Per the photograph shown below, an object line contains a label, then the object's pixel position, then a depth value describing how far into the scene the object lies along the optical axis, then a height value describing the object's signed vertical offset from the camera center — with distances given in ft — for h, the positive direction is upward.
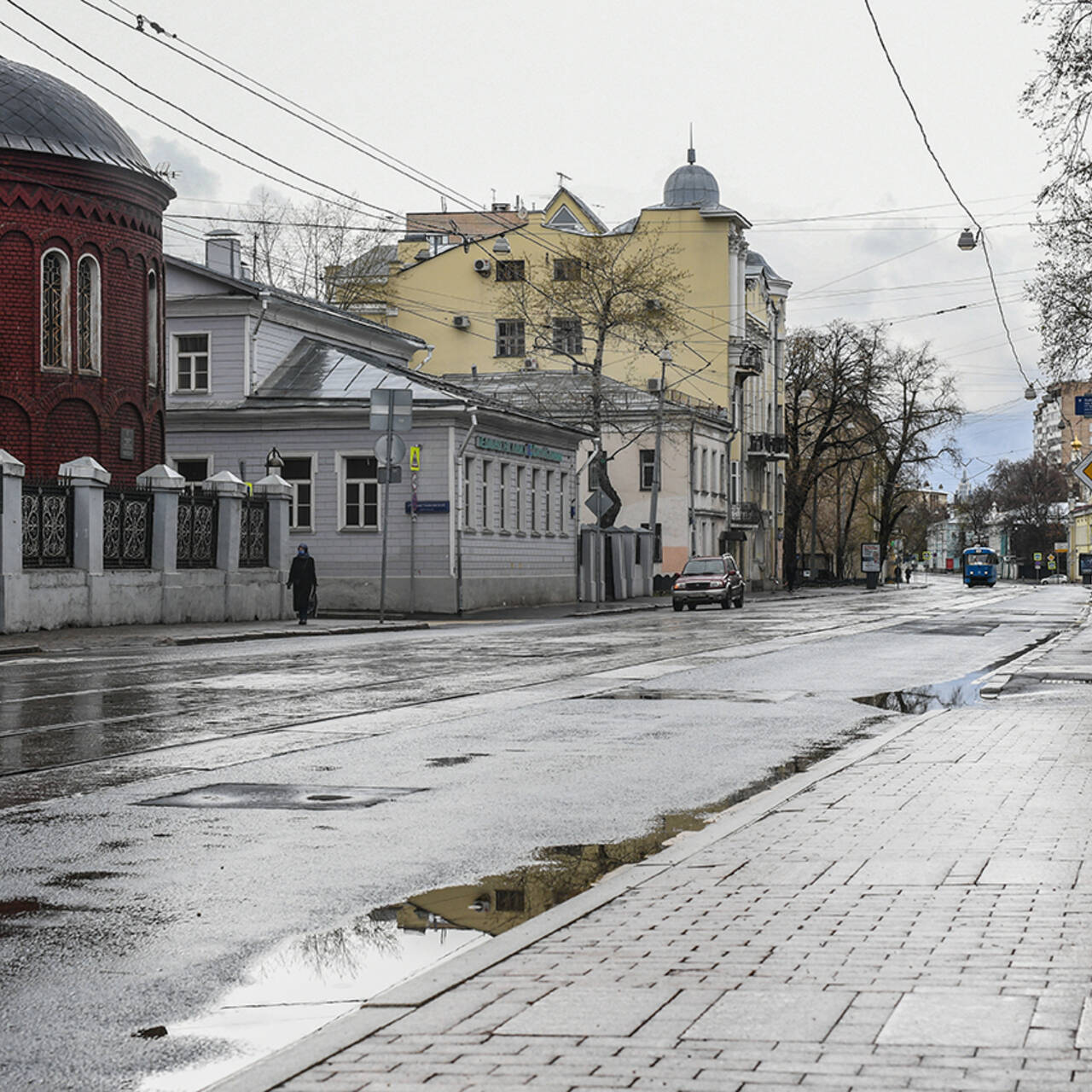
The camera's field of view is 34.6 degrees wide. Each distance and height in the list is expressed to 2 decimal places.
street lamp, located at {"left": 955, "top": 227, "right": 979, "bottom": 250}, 131.34 +25.39
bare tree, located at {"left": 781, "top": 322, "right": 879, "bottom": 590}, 286.05 +30.59
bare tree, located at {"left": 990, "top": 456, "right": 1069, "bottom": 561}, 569.23 +25.85
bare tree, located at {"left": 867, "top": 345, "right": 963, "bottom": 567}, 301.63 +27.11
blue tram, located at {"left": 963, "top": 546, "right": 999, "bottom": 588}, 383.24 +2.29
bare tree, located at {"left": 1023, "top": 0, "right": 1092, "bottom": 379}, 94.84 +22.12
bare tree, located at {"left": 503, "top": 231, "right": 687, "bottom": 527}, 192.13 +33.98
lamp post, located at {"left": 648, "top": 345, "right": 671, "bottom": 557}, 189.06 +13.42
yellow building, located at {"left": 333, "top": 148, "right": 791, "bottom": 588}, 245.04 +39.17
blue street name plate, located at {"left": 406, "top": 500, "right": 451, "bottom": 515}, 148.66 +6.37
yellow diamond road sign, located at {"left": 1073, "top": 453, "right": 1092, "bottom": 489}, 99.09 +5.97
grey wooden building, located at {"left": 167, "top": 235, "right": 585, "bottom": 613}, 149.38 +12.20
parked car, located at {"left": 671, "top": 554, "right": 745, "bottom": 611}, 175.73 -0.47
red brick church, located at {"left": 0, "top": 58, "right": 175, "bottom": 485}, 122.72 +22.22
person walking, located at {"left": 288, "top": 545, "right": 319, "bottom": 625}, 119.96 +0.11
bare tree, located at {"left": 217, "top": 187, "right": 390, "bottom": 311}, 235.61 +44.67
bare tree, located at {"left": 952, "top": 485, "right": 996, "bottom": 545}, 593.42 +23.22
